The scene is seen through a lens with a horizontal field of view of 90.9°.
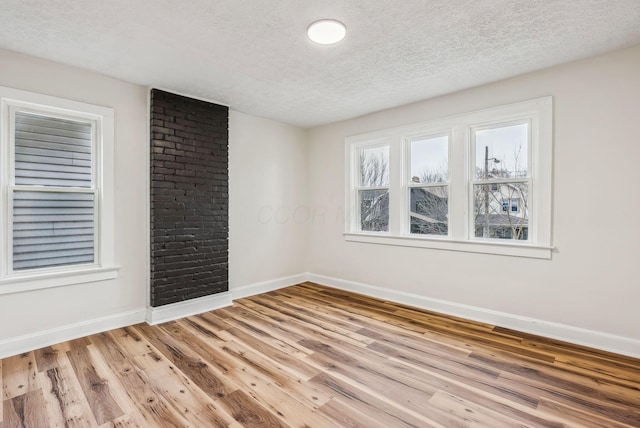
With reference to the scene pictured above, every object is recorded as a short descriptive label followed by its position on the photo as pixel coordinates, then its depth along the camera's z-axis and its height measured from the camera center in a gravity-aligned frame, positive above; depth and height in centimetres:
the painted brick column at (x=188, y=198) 360 +14
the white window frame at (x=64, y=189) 280 +19
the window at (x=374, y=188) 459 +33
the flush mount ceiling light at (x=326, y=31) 235 +138
